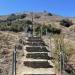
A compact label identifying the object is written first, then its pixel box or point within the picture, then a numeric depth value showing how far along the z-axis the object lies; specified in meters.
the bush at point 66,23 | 12.87
